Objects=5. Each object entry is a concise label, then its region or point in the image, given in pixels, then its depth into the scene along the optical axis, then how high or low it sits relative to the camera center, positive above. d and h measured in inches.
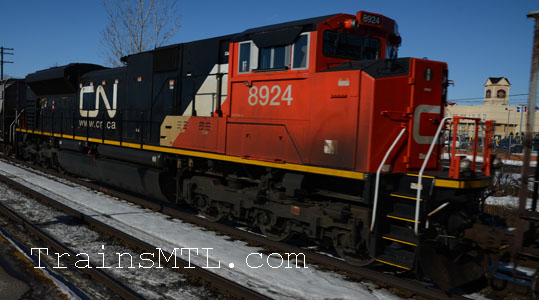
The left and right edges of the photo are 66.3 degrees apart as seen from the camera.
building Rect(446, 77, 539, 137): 2881.4 +234.9
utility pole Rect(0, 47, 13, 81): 2058.8 +298.6
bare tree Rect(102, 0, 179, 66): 1051.9 +234.8
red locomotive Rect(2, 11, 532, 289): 238.2 -7.5
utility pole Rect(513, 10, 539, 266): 204.8 +3.4
